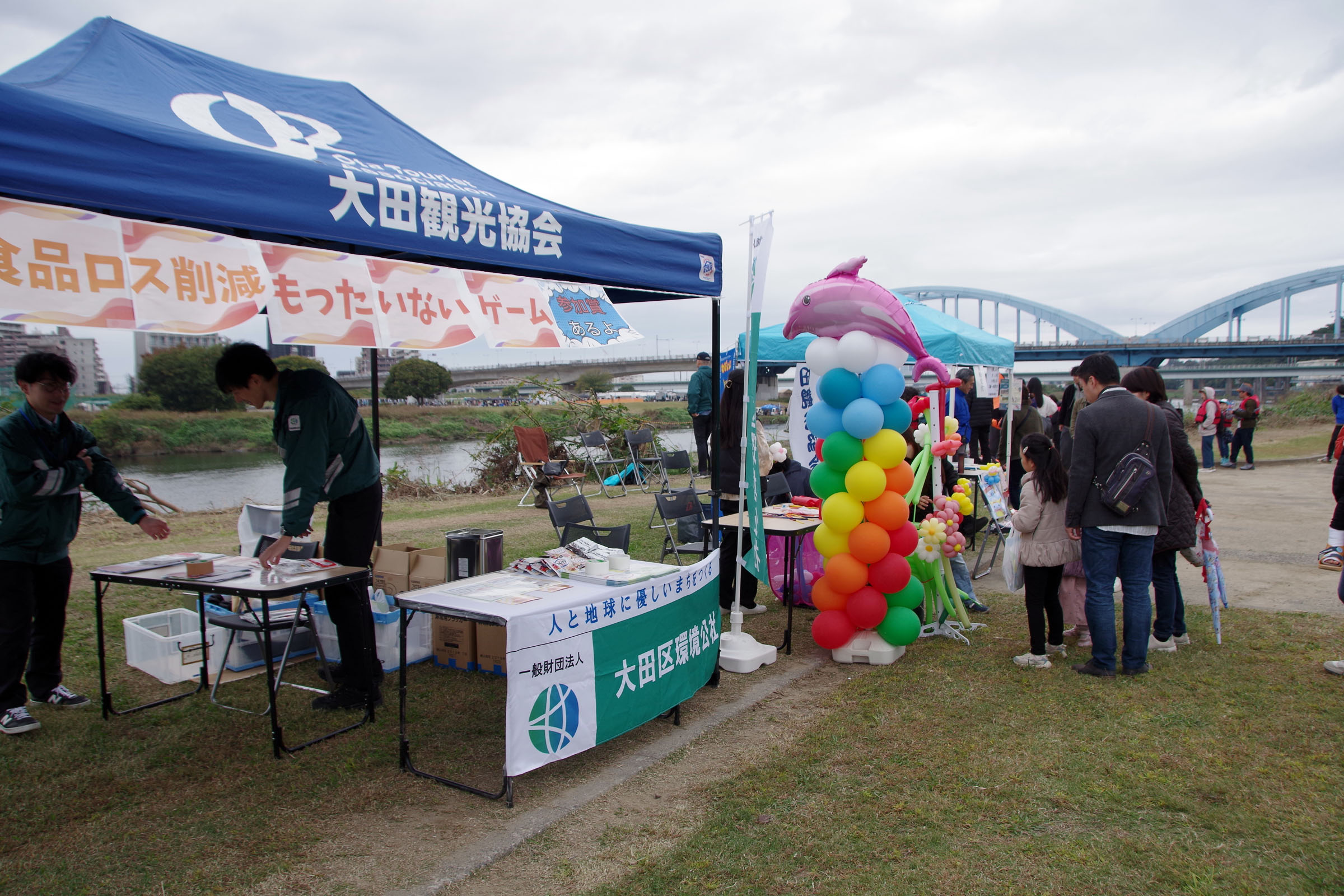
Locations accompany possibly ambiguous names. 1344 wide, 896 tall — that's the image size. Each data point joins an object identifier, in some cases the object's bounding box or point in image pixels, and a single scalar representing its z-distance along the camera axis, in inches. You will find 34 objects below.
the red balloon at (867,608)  160.1
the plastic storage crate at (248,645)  158.6
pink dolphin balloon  153.6
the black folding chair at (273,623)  130.4
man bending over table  124.6
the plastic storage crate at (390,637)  152.9
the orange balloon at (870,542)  154.4
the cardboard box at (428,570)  169.8
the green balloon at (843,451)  155.1
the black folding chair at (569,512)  191.0
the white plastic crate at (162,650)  151.9
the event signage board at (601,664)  102.2
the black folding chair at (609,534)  170.2
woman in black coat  154.8
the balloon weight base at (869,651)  162.6
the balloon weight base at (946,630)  181.2
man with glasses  125.6
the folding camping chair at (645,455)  468.4
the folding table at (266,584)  110.7
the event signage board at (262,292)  99.9
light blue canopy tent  321.4
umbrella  168.4
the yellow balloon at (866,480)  152.3
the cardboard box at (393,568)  172.6
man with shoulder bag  142.1
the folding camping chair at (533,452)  419.8
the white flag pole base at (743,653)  159.0
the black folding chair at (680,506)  212.4
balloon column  153.1
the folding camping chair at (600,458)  446.3
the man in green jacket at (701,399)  348.5
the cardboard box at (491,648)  154.0
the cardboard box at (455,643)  158.2
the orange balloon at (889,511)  155.3
